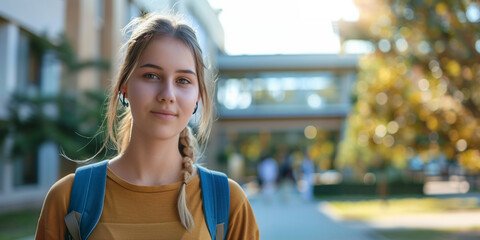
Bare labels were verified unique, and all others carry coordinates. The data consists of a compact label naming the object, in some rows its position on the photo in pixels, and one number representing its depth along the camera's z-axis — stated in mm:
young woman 1608
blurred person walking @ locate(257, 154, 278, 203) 19156
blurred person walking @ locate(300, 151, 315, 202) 19922
